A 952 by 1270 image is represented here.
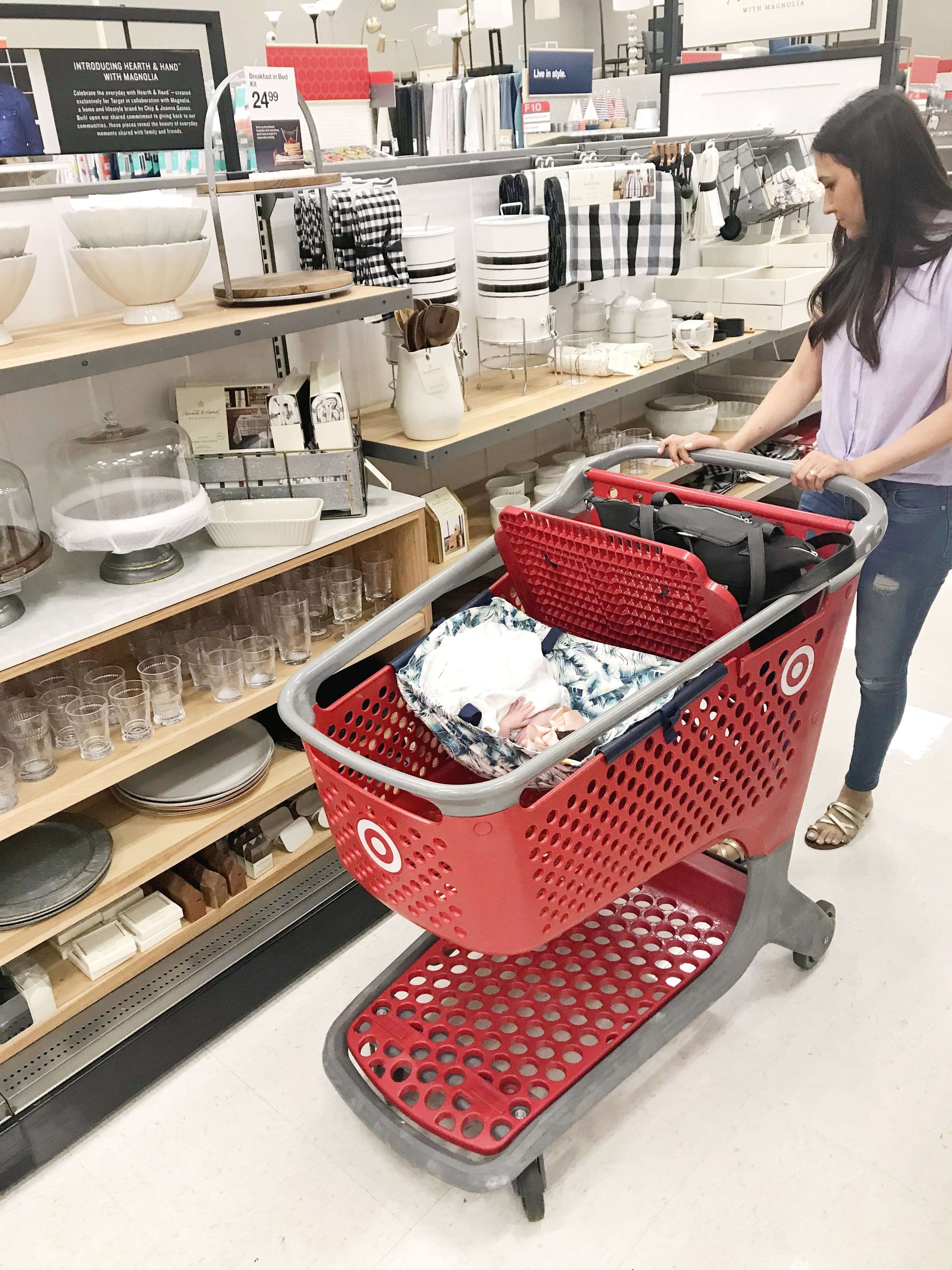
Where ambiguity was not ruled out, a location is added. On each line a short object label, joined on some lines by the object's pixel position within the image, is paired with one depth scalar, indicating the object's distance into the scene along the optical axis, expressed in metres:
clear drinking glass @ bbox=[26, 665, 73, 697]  2.04
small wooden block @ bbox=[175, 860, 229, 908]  2.14
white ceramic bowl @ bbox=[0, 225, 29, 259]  1.69
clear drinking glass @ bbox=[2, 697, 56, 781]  1.87
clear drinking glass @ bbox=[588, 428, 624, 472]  3.36
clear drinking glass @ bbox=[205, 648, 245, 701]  2.10
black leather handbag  1.56
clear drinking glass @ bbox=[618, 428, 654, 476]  3.19
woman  1.88
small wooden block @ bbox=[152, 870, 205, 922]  2.09
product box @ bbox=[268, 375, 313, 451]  2.17
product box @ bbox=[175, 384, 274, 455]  2.22
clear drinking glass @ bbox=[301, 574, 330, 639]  2.39
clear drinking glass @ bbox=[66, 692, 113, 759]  1.91
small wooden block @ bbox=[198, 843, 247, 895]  2.18
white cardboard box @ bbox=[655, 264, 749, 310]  3.52
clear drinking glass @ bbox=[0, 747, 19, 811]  1.78
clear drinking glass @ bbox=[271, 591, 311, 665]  2.25
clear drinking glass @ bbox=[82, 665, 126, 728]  2.00
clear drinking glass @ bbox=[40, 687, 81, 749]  1.94
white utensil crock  2.30
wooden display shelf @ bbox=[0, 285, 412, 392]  1.61
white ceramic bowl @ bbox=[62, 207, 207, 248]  1.76
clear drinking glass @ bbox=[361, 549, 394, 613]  2.43
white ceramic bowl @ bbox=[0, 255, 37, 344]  1.67
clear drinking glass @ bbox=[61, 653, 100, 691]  2.12
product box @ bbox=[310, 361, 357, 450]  2.18
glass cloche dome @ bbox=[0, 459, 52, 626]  1.83
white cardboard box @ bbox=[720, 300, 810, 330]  3.47
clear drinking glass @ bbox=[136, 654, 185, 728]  2.01
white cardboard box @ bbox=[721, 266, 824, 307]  3.43
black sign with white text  2.01
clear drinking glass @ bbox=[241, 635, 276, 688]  2.13
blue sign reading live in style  6.98
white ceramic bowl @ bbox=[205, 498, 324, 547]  2.09
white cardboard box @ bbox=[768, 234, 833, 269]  3.64
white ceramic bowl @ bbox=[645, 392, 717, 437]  3.54
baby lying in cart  1.45
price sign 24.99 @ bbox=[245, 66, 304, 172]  2.17
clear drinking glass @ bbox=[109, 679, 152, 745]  1.97
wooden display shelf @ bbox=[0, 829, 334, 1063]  1.87
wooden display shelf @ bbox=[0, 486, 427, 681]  1.77
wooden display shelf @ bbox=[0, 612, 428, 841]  1.77
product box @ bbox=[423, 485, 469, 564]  2.49
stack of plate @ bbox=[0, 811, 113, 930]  1.83
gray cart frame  1.30
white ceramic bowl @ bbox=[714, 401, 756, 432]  3.72
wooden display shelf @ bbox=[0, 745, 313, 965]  1.83
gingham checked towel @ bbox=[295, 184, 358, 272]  2.35
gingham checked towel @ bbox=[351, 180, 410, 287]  2.34
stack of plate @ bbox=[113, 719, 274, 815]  2.10
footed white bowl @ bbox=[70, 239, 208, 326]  1.77
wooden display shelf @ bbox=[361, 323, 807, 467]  2.36
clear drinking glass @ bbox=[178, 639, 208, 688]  2.12
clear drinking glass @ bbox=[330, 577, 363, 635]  2.36
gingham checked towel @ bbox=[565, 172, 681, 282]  2.96
